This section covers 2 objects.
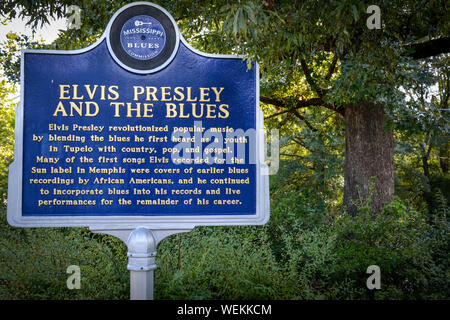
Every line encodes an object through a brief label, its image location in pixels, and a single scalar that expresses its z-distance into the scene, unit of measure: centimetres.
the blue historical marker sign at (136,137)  399
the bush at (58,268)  464
